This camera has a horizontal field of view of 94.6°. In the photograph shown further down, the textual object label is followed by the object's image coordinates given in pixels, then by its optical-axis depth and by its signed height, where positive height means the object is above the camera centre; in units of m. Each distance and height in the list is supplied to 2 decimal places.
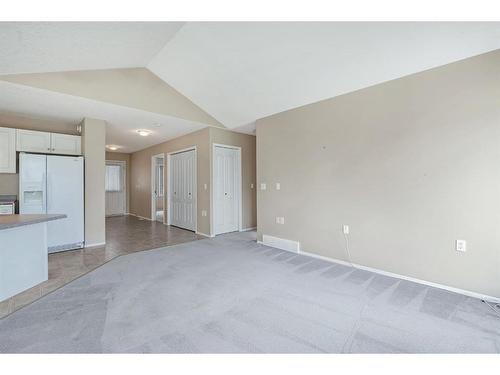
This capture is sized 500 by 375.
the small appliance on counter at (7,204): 3.76 -0.21
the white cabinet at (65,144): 4.20 +0.87
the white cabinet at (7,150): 3.72 +0.67
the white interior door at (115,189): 8.34 +0.04
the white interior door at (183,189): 5.66 +0.01
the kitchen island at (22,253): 2.31 -0.68
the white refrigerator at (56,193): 3.72 -0.04
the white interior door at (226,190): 5.28 -0.02
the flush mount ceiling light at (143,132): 5.30 +1.36
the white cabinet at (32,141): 3.87 +0.87
